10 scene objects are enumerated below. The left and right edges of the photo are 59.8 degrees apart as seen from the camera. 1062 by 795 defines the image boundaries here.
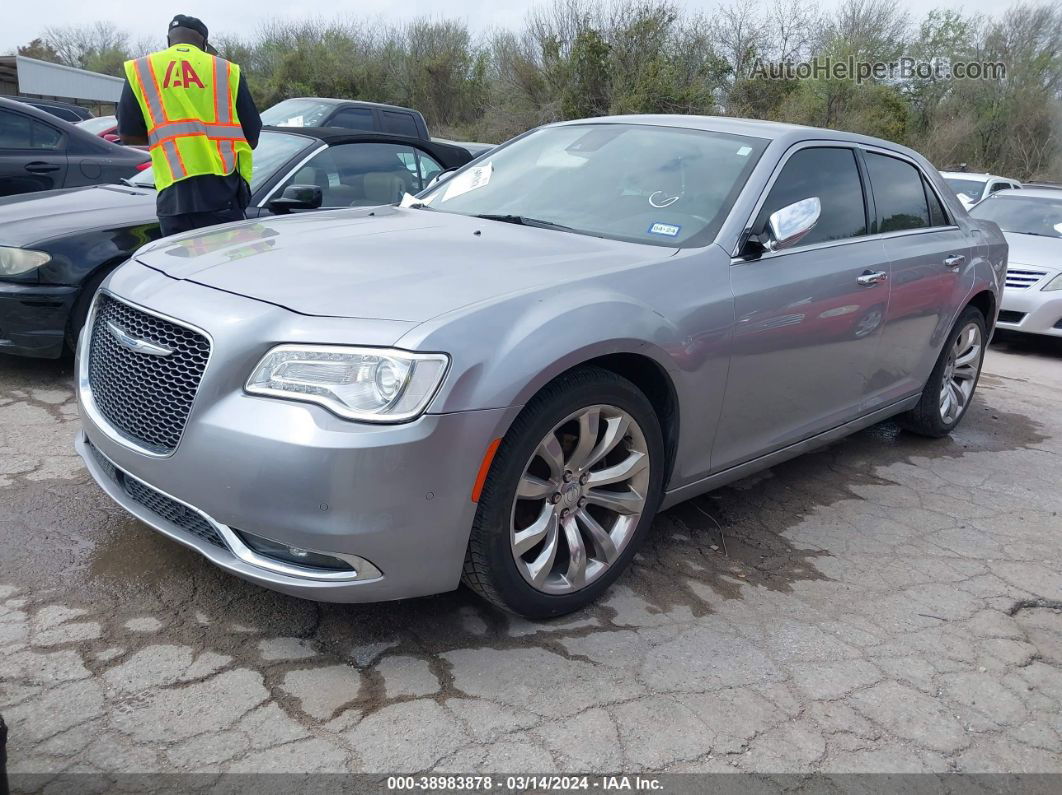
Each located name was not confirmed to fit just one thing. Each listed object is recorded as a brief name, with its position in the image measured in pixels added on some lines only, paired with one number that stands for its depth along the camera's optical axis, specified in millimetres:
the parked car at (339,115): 9969
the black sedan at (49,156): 6980
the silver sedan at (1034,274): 8406
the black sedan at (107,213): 4738
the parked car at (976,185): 13734
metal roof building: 39250
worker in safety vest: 4703
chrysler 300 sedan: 2416
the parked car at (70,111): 21417
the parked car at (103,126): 16159
